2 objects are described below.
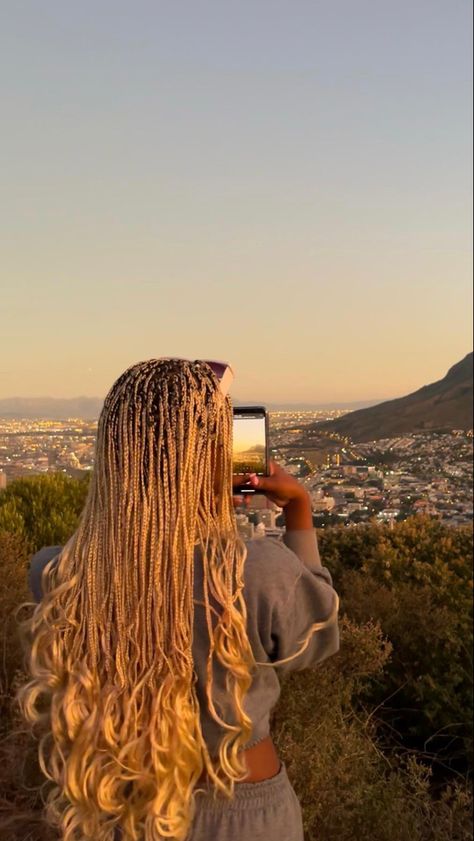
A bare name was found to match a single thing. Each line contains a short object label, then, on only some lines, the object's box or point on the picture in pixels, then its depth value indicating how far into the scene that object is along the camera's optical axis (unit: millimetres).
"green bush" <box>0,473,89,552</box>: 6930
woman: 1968
